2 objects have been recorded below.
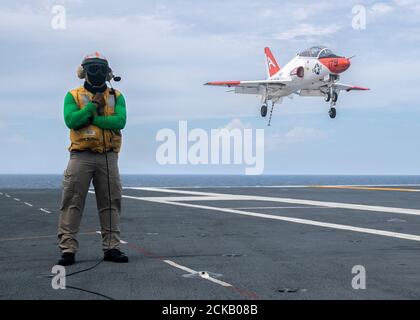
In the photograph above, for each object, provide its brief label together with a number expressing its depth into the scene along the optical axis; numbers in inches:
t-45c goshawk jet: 1437.0
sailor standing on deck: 278.1
